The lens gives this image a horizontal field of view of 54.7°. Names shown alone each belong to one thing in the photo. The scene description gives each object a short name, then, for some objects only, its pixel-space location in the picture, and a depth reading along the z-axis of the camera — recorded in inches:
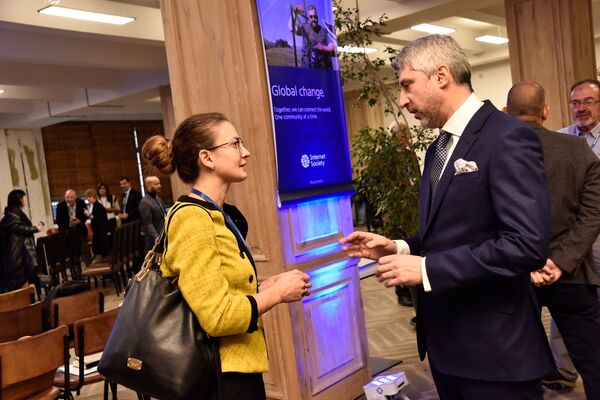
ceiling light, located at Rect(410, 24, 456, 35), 403.1
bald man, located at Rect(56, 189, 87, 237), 452.4
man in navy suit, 59.2
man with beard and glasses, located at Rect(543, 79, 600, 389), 142.2
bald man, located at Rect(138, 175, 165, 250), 297.6
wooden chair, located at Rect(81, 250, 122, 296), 348.5
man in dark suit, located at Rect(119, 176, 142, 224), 407.8
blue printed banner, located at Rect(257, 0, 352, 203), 134.0
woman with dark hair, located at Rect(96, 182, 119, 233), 493.0
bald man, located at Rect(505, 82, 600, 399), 101.9
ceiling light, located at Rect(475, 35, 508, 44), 481.7
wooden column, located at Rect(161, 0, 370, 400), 133.6
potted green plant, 187.5
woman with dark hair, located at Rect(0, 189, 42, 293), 315.3
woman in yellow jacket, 64.9
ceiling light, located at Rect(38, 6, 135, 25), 264.2
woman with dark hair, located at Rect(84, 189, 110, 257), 405.2
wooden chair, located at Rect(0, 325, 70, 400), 108.6
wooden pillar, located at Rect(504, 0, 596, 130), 268.1
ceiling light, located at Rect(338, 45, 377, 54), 457.0
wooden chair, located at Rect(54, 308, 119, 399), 132.0
